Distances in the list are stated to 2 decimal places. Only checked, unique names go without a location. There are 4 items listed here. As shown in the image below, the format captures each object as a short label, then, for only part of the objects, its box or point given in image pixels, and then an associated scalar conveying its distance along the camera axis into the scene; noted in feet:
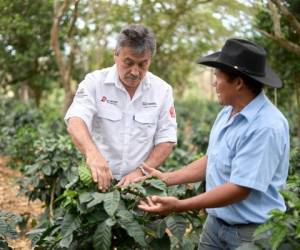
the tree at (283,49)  24.41
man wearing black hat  8.50
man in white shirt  11.03
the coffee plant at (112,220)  9.50
